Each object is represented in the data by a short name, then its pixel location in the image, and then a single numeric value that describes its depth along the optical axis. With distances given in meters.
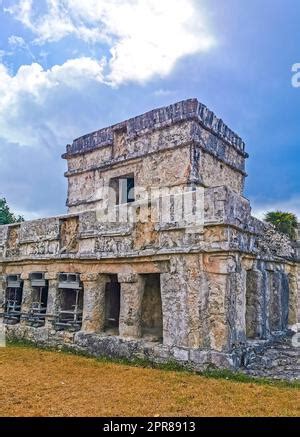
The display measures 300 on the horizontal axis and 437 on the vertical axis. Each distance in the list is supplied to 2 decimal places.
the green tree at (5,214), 19.80
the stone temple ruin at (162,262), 6.39
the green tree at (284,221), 11.81
